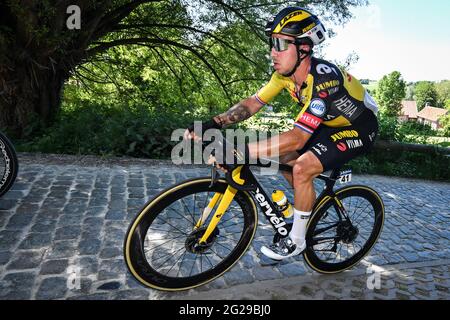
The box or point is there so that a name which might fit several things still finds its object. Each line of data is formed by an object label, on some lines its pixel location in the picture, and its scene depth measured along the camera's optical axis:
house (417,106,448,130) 117.47
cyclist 2.88
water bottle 3.30
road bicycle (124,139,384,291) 2.85
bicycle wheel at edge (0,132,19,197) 4.57
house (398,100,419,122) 133.25
